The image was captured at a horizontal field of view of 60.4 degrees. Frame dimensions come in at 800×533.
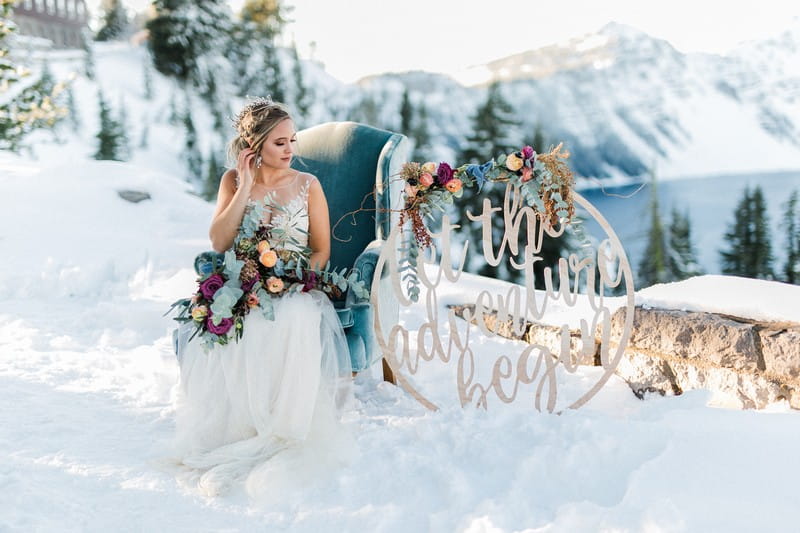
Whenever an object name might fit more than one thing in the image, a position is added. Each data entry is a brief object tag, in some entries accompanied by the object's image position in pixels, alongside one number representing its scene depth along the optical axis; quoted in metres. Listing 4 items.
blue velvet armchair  2.86
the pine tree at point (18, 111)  5.50
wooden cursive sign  2.40
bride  2.18
